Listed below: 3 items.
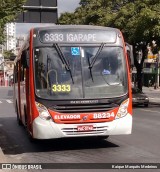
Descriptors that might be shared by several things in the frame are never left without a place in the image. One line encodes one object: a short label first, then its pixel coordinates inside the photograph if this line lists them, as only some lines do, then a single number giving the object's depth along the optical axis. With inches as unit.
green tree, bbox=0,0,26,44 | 486.2
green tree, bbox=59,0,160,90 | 1047.0
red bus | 410.3
